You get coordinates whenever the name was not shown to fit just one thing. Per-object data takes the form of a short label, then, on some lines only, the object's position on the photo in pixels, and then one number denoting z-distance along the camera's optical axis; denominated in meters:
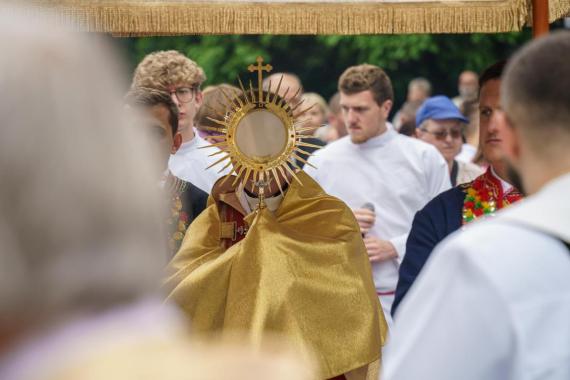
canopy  8.52
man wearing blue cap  14.53
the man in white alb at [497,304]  3.46
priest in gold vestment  7.50
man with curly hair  10.07
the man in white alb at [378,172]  10.61
